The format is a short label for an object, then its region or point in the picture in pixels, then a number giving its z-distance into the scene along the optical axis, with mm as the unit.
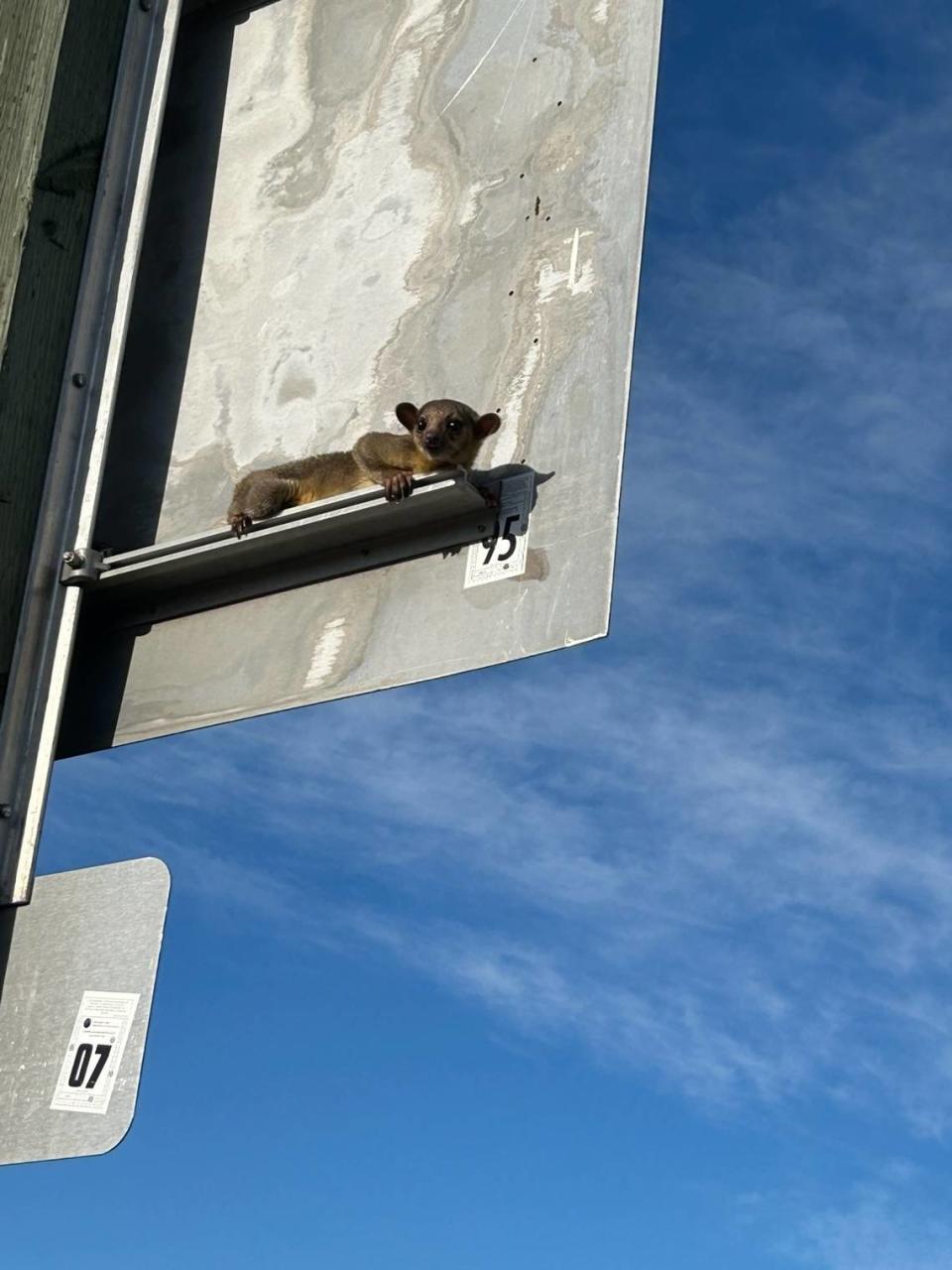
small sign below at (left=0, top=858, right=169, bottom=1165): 3057
